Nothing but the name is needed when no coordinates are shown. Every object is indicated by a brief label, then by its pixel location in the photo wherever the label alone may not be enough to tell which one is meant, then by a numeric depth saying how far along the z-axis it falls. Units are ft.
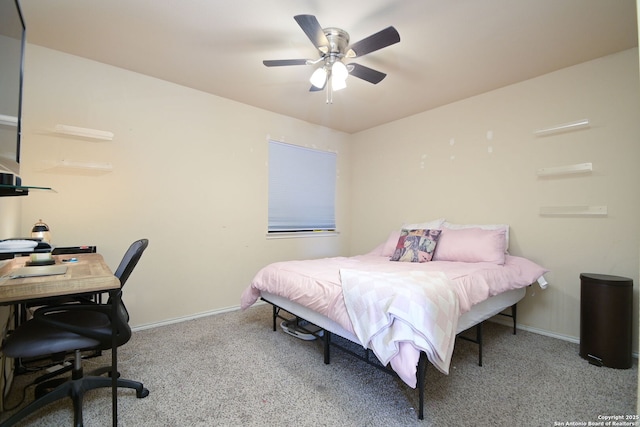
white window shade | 12.28
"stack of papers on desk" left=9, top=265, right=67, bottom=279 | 3.76
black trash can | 6.72
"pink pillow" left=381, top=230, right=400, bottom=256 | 10.89
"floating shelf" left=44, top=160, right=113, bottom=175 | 7.84
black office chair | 4.18
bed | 4.75
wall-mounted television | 3.82
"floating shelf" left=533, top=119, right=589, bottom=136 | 8.16
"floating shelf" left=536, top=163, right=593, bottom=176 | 8.06
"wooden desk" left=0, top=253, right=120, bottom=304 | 3.20
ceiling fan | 5.57
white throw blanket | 4.66
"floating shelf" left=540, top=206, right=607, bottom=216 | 7.92
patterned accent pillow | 9.41
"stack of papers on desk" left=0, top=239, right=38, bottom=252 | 4.78
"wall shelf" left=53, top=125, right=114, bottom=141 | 7.75
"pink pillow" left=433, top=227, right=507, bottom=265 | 8.56
